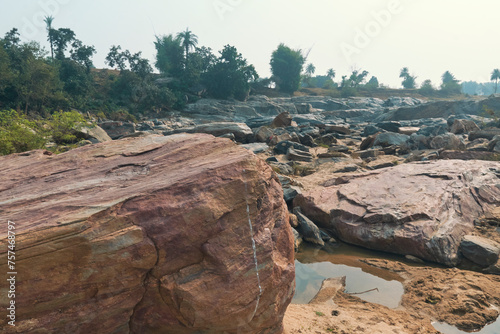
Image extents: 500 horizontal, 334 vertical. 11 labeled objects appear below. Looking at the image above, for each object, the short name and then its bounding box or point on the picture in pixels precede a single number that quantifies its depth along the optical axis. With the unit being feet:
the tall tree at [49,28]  123.13
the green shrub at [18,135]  23.00
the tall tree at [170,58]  135.88
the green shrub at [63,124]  26.68
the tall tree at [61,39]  121.29
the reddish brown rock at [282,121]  68.08
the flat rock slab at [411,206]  18.54
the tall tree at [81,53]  121.29
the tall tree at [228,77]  131.23
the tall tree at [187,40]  144.05
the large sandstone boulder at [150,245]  7.69
